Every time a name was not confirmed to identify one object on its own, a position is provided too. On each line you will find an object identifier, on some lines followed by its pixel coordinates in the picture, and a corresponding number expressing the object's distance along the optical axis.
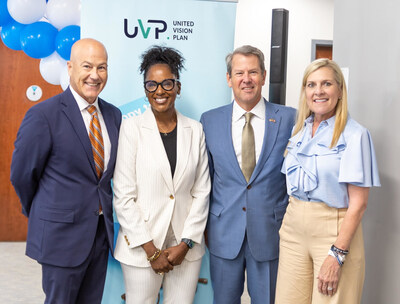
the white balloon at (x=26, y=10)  3.37
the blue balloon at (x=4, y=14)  3.56
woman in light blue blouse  1.87
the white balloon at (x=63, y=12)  3.39
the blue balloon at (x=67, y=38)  3.38
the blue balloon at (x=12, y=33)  3.65
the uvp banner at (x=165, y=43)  2.72
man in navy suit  2.05
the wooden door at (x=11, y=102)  5.26
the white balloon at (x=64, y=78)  3.47
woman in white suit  2.18
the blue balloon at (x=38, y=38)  3.46
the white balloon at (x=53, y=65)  3.62
